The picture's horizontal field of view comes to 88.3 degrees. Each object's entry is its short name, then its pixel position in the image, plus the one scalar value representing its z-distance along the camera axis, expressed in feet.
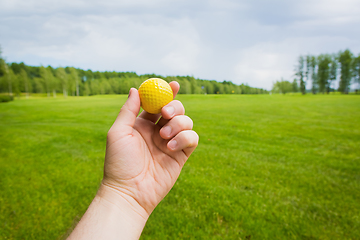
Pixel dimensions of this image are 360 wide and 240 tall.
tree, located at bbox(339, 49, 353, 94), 171.12
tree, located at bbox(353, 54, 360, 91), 166.54
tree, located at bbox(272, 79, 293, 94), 244.63
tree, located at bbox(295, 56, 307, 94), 187.27
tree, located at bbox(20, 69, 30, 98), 180.45
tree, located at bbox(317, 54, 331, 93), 181.16
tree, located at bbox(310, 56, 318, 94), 186.91
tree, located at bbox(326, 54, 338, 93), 181.16
